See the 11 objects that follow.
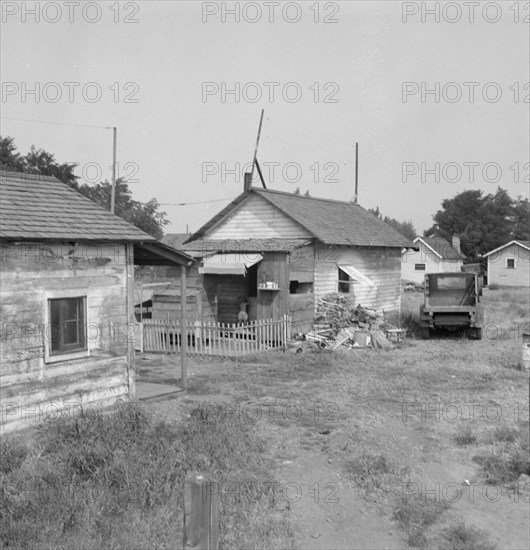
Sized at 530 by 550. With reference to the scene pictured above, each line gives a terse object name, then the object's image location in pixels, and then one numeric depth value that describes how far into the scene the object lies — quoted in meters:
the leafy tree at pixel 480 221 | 76.75
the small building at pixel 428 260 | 59.03
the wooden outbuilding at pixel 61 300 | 9.80
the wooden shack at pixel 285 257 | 20.77
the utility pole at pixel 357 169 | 41.06
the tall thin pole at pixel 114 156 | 34.22
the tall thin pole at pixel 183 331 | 12.96
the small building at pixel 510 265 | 55.59
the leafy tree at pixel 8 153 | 41.24
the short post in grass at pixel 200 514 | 3.89
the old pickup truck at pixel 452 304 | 21.30
